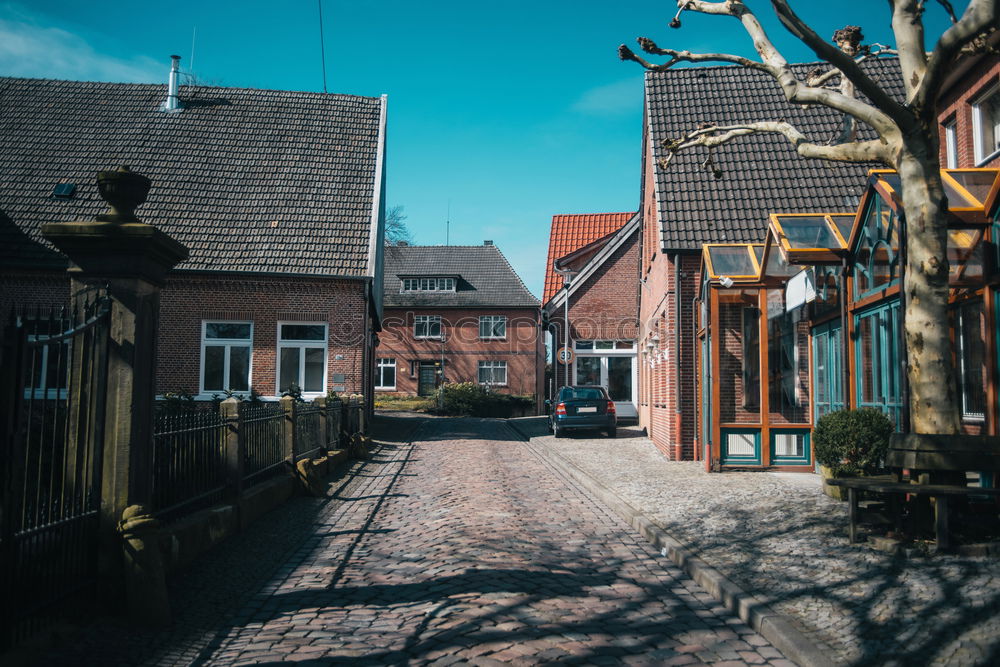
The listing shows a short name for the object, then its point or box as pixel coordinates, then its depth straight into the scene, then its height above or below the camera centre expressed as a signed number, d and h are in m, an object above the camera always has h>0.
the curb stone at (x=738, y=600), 4.44 -1.38
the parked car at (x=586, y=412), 22.12 -0.46
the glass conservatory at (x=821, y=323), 8.34 +1.07
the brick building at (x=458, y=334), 45.03 +3.43
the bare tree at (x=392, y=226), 44.22 +9.28
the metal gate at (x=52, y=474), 4.18 -0.48
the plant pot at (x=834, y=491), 9.61 -1.14
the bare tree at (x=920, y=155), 6.80 +2.15
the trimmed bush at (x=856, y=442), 9.18 -0.52
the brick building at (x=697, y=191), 15.99 +4.40
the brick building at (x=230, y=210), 19.56 +4.73
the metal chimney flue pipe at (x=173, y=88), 23.95 +9.13
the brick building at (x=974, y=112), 12.08 +4.53
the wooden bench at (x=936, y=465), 6.44 -0.56
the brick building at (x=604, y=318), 32.97 +3.27
